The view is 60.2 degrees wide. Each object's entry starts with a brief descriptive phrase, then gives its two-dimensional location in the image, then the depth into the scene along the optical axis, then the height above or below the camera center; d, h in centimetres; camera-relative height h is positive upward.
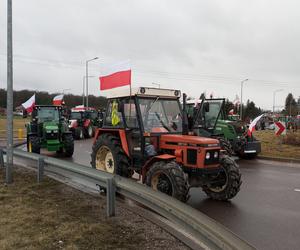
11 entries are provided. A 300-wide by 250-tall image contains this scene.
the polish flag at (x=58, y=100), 1433 +80
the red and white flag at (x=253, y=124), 1071 -32
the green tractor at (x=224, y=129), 996 -54
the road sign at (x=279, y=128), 1213 -55
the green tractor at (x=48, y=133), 1110 -81
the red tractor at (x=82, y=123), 1960 -66
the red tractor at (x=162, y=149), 498 -71
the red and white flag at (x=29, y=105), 1214 +43
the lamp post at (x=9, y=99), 581 +34
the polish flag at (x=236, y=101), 1560 +92
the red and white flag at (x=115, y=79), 512 +73
